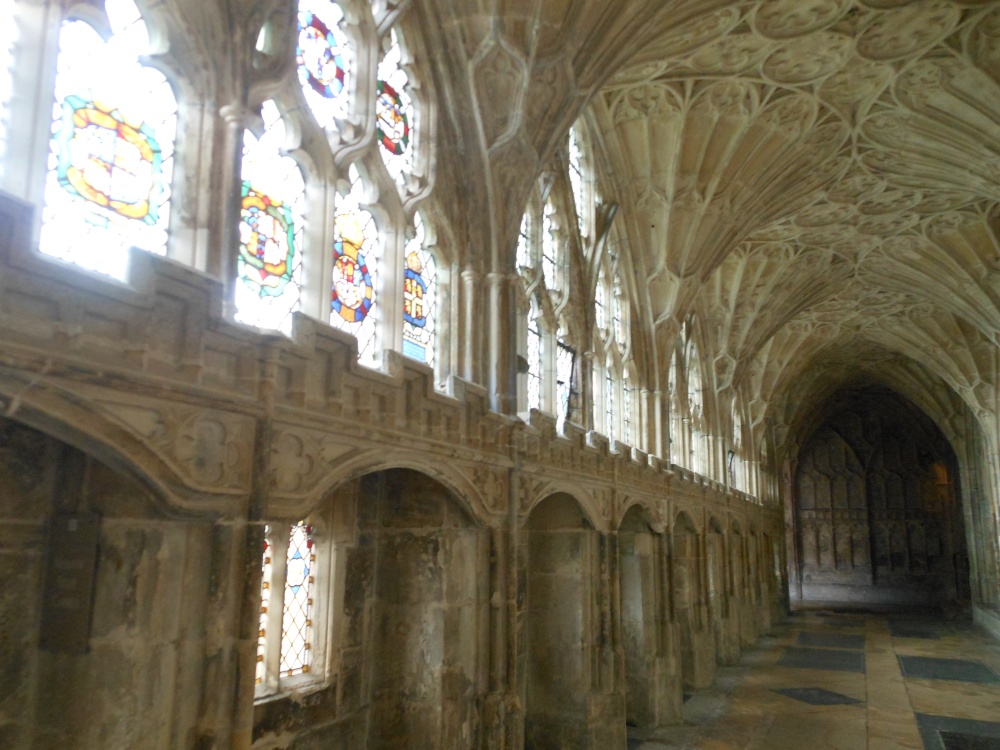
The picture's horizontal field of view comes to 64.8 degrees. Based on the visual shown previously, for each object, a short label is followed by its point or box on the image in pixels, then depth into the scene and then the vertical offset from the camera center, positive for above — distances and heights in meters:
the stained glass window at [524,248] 8.55 +2.95
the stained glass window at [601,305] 11.08 +3.04
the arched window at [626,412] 11.83 +1.67
